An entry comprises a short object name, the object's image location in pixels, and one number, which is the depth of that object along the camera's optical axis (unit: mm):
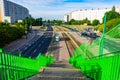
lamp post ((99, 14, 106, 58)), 3557
